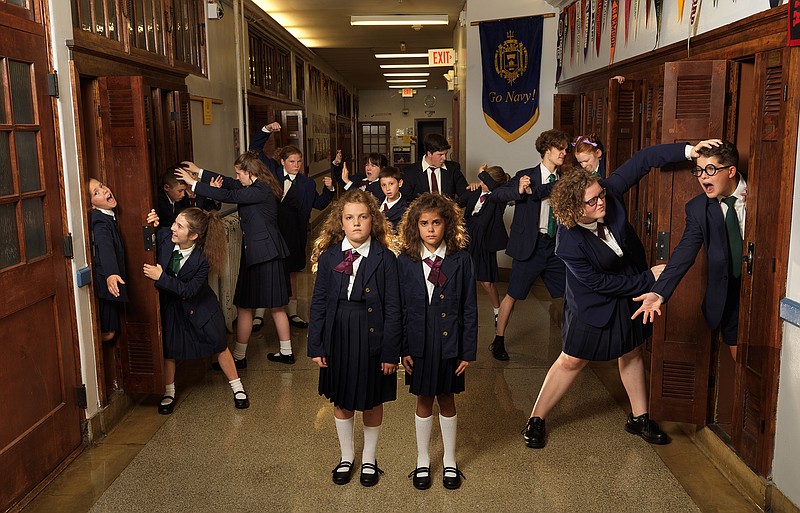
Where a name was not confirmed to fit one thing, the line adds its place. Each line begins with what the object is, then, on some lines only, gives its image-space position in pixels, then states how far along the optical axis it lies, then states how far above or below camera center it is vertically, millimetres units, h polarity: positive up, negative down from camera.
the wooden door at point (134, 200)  4074 -341
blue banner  8109 +725
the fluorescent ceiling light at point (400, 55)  13141 +1523
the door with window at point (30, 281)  3213 -656
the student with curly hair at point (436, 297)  3305 -730
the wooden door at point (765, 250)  3016 -504
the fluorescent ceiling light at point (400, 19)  9602 +1595
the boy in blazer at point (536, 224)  4940 -614
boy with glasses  3369 -494
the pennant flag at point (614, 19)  5887 +955
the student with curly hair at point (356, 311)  3322 -796
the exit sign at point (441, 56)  10672 +1205
